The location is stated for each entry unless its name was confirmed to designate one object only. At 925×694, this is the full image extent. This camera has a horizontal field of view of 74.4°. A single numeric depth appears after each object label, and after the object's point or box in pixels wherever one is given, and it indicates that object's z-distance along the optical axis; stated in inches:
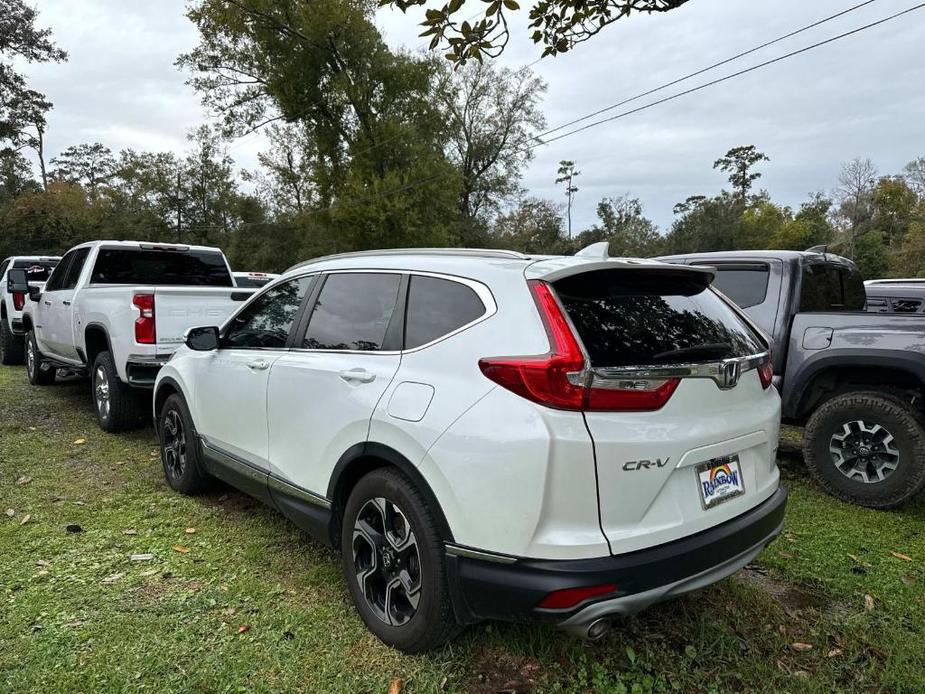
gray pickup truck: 161.3
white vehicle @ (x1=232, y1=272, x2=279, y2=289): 475.5
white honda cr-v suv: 79.7
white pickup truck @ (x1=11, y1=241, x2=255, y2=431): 209.2
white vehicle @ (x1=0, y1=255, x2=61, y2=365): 365.7
